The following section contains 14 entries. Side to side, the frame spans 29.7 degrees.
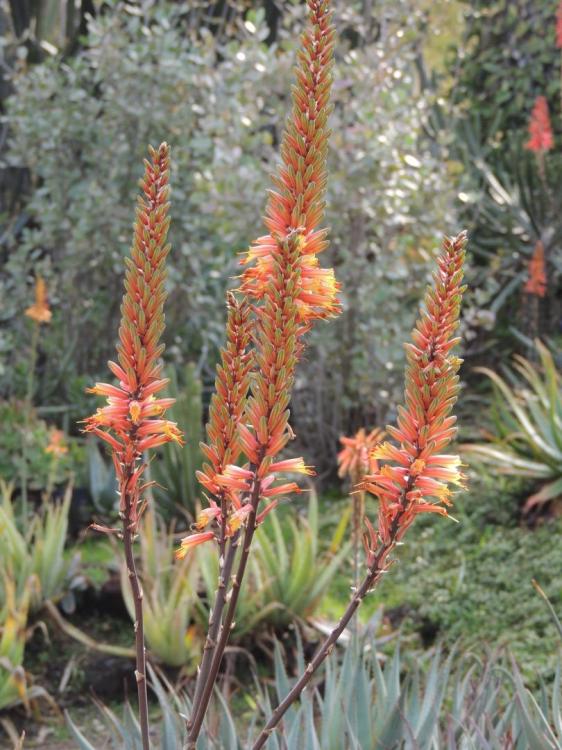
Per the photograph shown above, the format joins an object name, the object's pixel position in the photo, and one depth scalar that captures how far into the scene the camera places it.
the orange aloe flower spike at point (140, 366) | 1.54
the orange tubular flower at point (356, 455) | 2.87
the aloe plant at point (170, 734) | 2.25
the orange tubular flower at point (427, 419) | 1.52
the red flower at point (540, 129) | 7.48
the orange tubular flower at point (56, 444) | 5.29
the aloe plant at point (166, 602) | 4.25
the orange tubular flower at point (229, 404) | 1.58
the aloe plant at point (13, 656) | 3.98
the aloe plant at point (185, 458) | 6.02
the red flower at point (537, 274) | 7.11
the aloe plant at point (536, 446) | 5.43
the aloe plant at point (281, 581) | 4.52
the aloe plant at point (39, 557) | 4.59
